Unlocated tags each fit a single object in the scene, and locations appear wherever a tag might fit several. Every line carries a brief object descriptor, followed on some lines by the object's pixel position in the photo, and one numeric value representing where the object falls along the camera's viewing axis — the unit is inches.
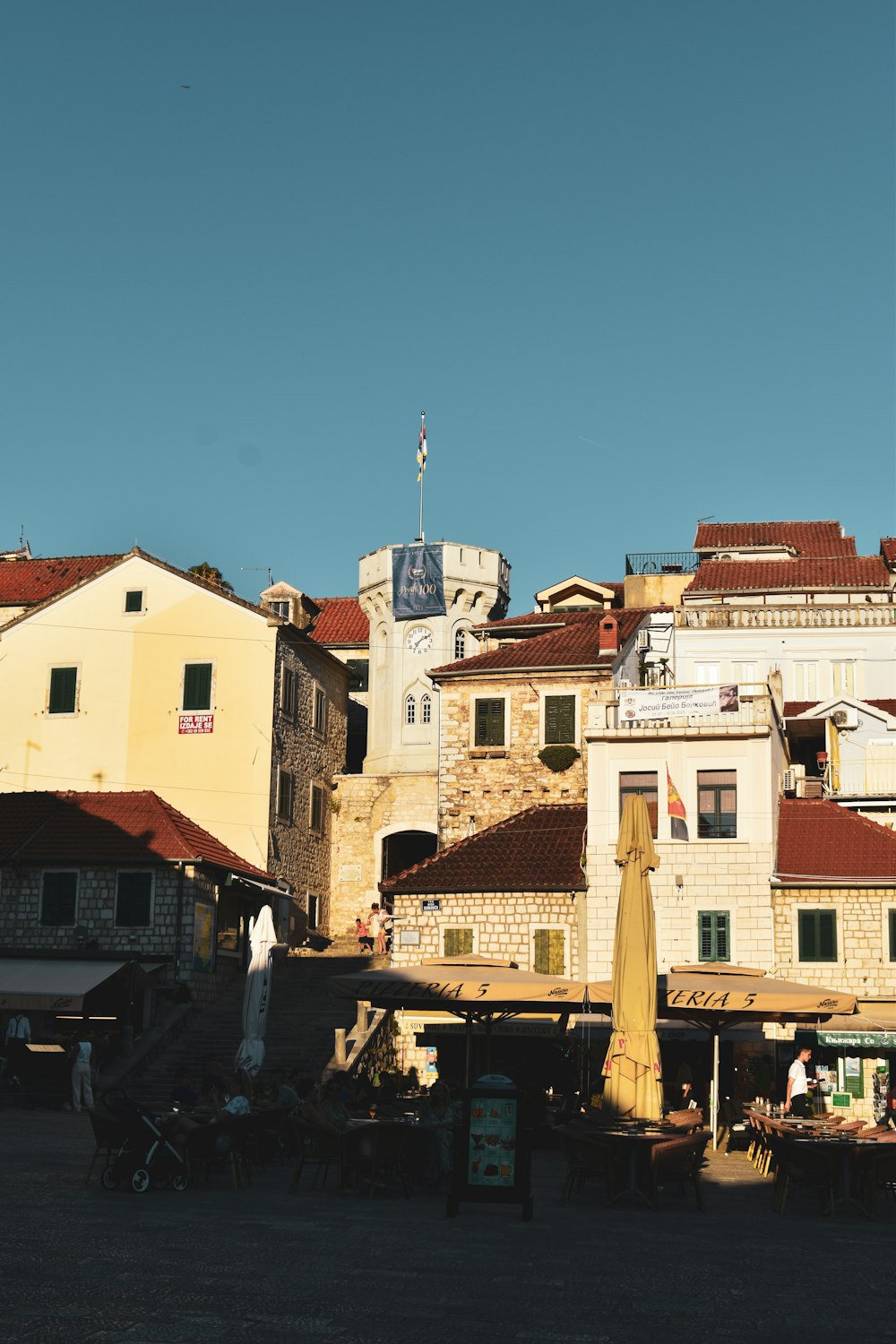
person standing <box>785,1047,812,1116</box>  857.5
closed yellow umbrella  713.0
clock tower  1829.5
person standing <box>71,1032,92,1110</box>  1149.7
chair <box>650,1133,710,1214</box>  610.2
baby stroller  612.7
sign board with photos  571.2
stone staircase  1206.9
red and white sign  1644.9
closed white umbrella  1058.7
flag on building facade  1262.3
